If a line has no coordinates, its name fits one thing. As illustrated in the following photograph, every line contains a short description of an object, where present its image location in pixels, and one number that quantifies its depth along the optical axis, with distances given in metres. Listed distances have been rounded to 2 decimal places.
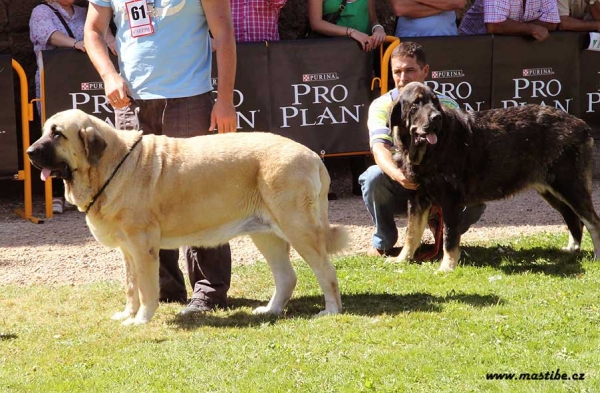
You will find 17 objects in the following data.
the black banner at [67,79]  9.39
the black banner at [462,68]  10.38
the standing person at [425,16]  10.46
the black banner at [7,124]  9.45
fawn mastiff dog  5.87
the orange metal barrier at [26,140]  9.55
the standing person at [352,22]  10.20
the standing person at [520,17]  10.43
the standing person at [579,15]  11.14
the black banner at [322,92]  10.02
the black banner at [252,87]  9.86
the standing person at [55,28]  9.78
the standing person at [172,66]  6.20
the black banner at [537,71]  10.66
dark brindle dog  7.29
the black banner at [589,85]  11.02
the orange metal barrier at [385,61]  10.15
